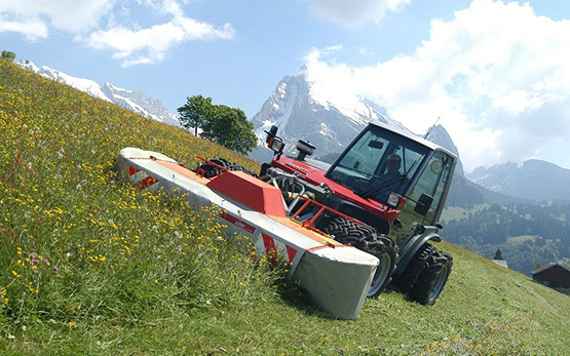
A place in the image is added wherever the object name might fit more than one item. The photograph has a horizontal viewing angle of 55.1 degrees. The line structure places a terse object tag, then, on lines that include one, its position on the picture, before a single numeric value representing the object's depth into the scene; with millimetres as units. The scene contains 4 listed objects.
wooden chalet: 119000
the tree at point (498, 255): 136000
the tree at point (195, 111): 88250
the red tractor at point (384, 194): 8484
